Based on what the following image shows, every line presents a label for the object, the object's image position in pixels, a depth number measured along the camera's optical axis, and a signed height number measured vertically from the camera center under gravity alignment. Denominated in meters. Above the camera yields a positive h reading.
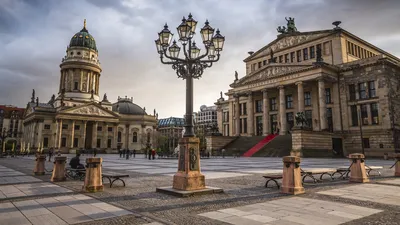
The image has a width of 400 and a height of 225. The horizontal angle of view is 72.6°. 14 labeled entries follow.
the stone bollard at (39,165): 15.26 -1.07
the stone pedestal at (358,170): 11.62 -0.99
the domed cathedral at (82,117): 75.56 +8.78
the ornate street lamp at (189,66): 8.95 +3.10
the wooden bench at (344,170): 12.41 -1.07
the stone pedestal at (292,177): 8.78 -0.99
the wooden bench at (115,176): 10.04 -1.08
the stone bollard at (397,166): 13.55 -0.96
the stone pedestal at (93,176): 9.30 -1.02
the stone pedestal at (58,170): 12.27 -1.09
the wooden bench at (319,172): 10.84 -1.04
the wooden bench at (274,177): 9.65 -1.07
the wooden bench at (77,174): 12.54 -1.35
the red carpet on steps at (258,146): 39.59 +0.09
